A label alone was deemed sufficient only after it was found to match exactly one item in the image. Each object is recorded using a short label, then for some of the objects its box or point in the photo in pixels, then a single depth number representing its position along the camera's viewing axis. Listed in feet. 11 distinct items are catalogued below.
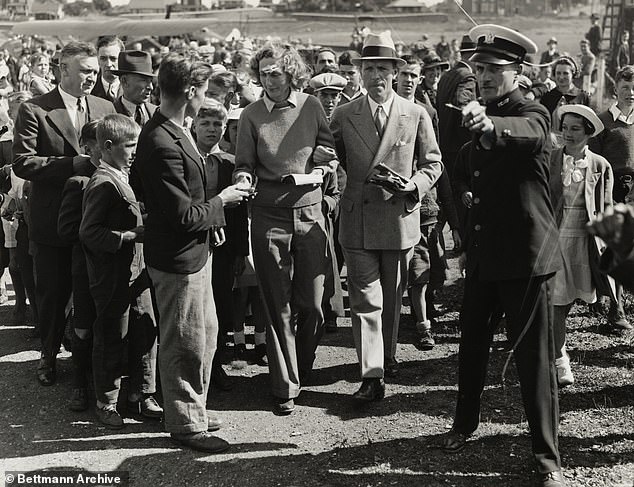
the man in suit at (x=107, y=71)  23.50
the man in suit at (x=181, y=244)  14.51
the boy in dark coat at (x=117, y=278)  16.34
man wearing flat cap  24.76
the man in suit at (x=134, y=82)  19.86
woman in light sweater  17.60
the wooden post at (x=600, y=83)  53.61
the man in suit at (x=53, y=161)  18.21
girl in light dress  19.21
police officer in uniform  13.99
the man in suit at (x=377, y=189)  18.19
